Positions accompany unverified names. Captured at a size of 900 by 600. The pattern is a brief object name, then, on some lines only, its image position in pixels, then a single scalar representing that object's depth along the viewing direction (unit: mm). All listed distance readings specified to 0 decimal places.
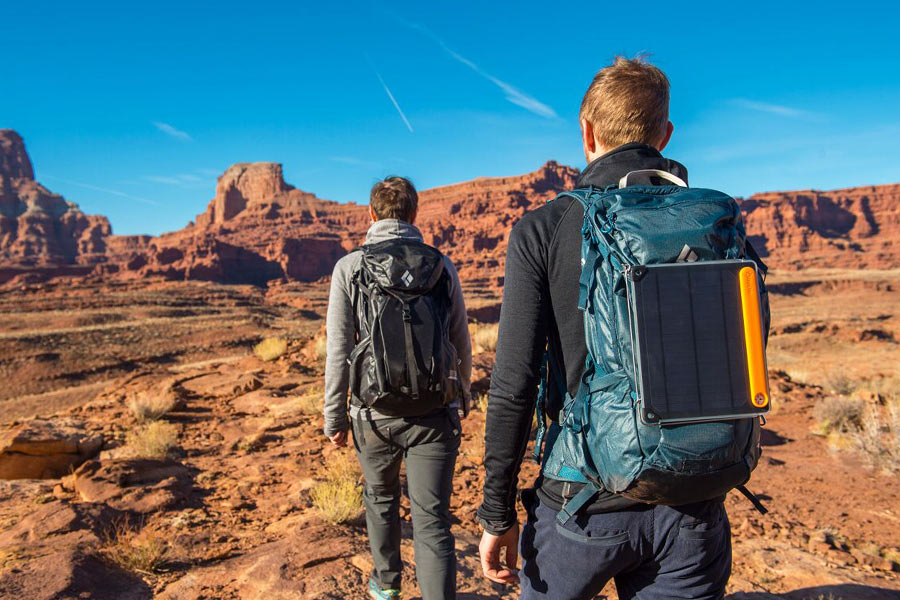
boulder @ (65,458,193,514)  4332
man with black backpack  2268
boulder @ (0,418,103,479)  5199
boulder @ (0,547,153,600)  2721
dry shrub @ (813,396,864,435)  7062
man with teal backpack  1104
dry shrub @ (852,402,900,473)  5711
